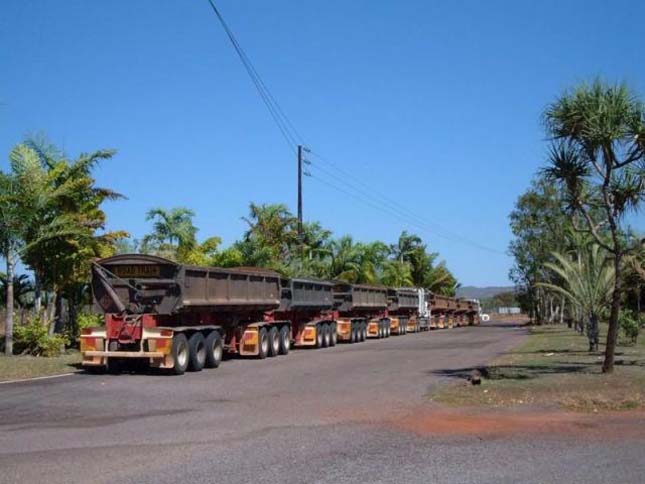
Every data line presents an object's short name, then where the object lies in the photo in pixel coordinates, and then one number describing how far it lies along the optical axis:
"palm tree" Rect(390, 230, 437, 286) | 71.50
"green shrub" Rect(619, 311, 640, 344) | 27.62
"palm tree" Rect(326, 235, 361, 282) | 49.69
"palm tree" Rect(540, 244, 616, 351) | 23.38
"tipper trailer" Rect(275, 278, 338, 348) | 29.45
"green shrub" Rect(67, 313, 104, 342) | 25.86
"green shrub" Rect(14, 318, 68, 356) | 23.11
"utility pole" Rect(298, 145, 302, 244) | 44.62
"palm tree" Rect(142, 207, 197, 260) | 34.34
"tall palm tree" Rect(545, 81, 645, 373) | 15.23
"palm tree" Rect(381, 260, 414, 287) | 57.06
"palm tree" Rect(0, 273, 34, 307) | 26.48
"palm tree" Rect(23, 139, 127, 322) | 23.59
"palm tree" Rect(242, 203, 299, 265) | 40.97
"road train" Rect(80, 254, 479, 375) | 19.28
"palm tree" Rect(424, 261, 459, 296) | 72.62
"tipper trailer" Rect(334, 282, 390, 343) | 37.78
